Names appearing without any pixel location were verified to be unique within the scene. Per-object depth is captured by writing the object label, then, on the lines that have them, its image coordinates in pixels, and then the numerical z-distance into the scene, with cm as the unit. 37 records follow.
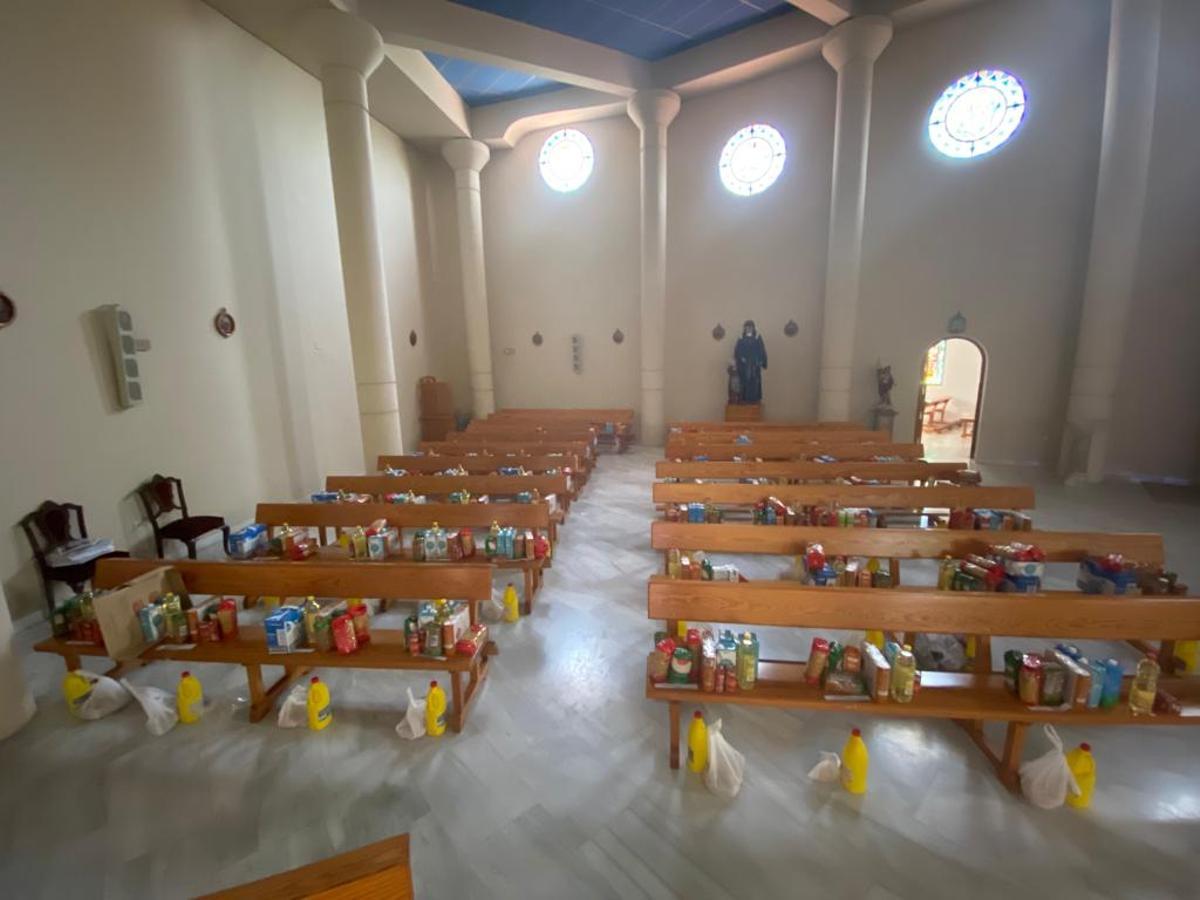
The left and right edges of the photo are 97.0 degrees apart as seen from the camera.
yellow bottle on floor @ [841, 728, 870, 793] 241
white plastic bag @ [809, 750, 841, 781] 249
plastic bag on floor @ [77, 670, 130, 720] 308
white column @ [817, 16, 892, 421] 810
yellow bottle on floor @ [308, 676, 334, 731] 290
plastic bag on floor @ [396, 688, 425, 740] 283
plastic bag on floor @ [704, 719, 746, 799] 243
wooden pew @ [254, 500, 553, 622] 443
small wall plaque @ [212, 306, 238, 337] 626
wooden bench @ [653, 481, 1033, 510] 477
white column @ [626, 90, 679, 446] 969
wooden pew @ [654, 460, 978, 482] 566
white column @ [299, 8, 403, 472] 657
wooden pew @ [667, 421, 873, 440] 814
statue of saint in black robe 1031
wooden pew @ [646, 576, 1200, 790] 245
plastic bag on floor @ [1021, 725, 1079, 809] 229
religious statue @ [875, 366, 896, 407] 934
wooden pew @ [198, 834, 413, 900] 94
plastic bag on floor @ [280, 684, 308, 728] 296
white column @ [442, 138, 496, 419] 1089
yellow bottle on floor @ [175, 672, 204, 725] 301
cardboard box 287
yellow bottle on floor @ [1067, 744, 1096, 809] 230
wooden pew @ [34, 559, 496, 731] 293
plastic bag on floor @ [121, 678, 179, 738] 294
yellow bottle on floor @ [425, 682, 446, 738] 281
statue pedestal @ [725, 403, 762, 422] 1035
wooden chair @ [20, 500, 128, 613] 418
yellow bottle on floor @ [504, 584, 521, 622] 402
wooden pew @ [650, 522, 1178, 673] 361
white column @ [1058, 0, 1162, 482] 685
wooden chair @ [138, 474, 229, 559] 513
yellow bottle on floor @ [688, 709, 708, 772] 253
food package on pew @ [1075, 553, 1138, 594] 323
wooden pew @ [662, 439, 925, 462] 652
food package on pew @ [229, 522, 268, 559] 428
